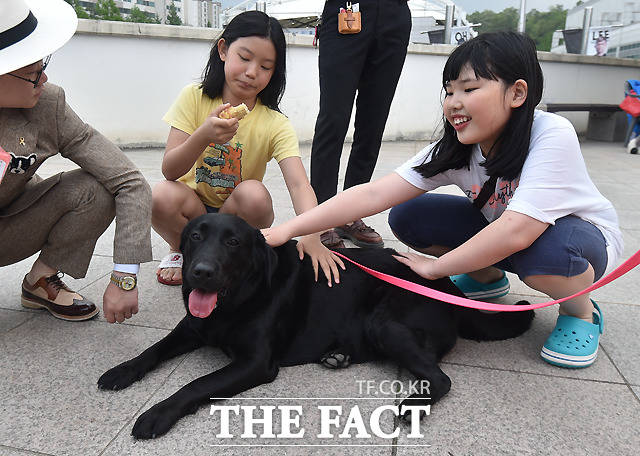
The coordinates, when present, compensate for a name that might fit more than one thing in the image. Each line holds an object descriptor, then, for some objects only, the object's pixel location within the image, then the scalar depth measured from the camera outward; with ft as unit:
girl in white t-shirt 6.11
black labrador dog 5.85
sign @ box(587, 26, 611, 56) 37.26
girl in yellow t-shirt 8.18
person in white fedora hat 5.74
